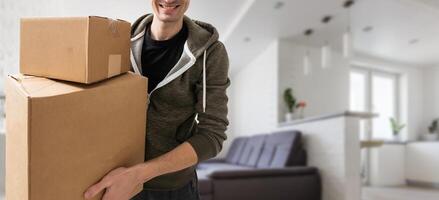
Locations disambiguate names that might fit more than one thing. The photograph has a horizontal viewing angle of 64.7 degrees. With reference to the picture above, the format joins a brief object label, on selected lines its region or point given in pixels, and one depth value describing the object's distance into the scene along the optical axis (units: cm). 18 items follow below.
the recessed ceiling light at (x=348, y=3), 403
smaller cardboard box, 59
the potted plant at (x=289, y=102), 458
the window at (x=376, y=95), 599
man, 79
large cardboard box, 52
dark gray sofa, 289
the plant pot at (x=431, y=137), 595
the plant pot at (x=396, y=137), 610
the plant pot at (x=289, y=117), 448
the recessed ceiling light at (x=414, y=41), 527
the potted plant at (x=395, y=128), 610
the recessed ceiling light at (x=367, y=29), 478
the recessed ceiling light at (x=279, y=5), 377
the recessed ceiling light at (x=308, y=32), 457
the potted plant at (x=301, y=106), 453
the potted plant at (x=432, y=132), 600
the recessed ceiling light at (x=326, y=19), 427
